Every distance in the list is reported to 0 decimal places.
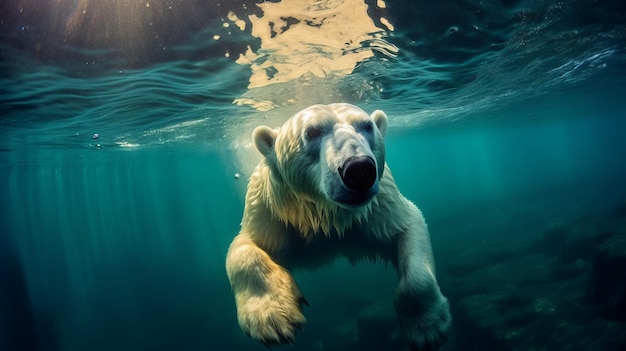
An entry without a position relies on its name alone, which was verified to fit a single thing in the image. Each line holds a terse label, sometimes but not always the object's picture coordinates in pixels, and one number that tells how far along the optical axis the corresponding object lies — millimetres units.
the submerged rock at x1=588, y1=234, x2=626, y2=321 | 8203
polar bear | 2885
